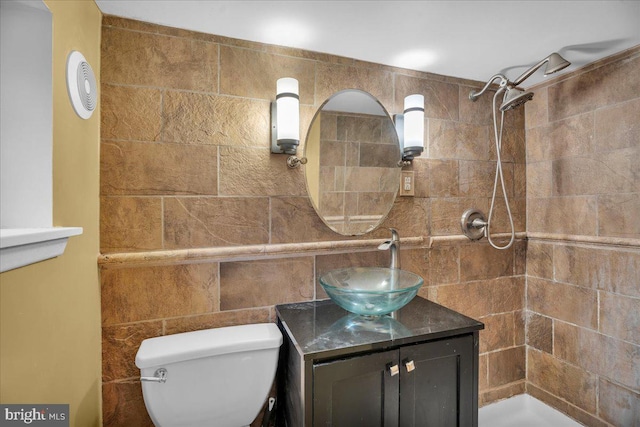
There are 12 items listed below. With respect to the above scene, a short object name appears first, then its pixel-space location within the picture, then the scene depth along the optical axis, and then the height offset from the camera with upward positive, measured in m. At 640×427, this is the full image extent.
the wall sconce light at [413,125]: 1.78 +0.50
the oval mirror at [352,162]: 1.65 +0.27
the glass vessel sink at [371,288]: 1.29 -0.35
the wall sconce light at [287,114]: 1.50 +0.47
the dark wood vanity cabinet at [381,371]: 1.11 -0.60
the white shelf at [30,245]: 0.63 -0.08
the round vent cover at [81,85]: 1.06 +0.46
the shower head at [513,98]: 1.73 +0.63
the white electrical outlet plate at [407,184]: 1.85 +0.17
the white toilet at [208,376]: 1.19 -0.64
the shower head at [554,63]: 1.52 +0.73
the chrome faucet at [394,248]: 1.66 -0.19
